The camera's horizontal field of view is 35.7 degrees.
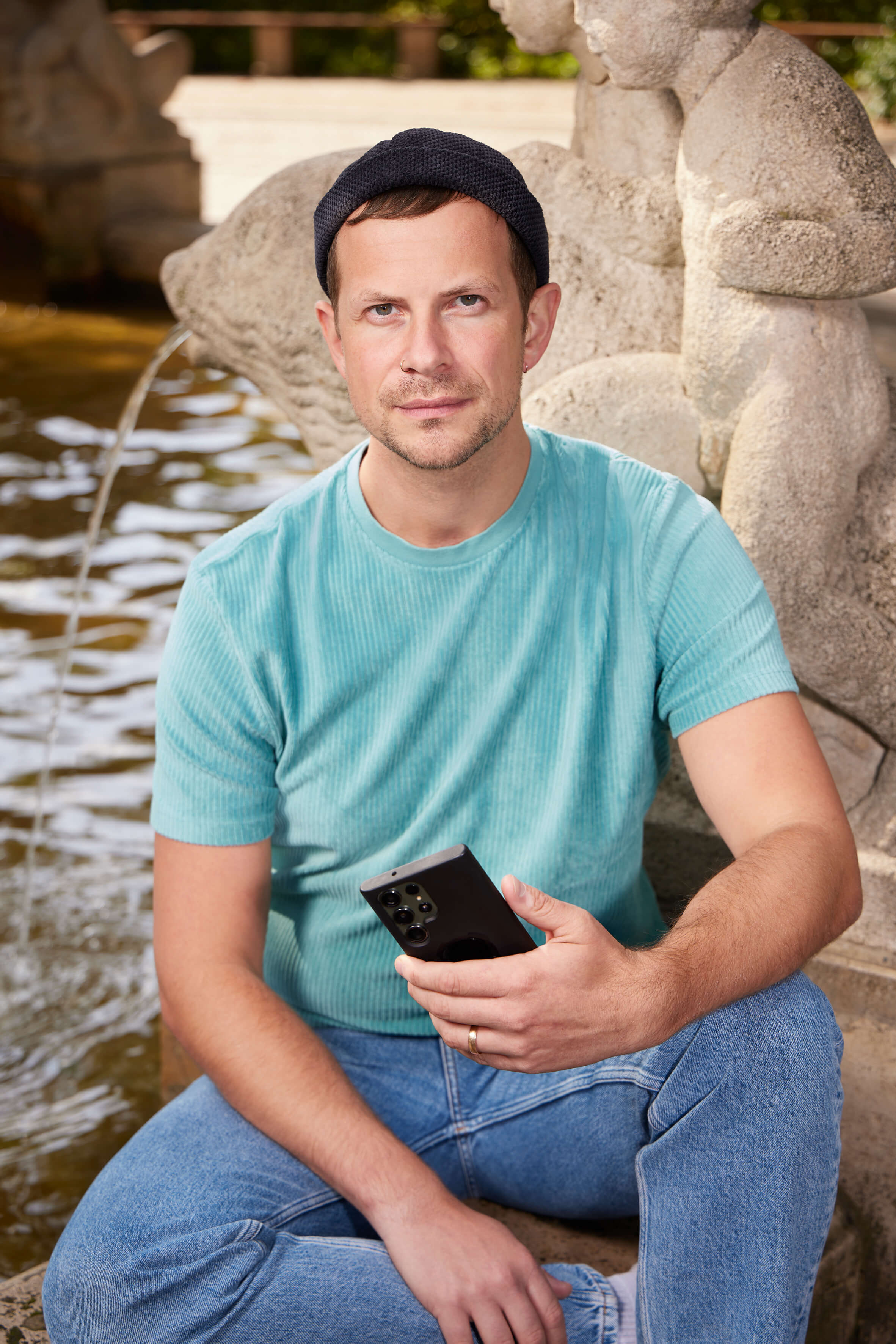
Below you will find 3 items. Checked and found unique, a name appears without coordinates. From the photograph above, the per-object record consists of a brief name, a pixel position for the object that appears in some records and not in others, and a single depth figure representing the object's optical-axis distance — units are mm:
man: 1517
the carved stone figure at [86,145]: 9188
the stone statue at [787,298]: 2119
